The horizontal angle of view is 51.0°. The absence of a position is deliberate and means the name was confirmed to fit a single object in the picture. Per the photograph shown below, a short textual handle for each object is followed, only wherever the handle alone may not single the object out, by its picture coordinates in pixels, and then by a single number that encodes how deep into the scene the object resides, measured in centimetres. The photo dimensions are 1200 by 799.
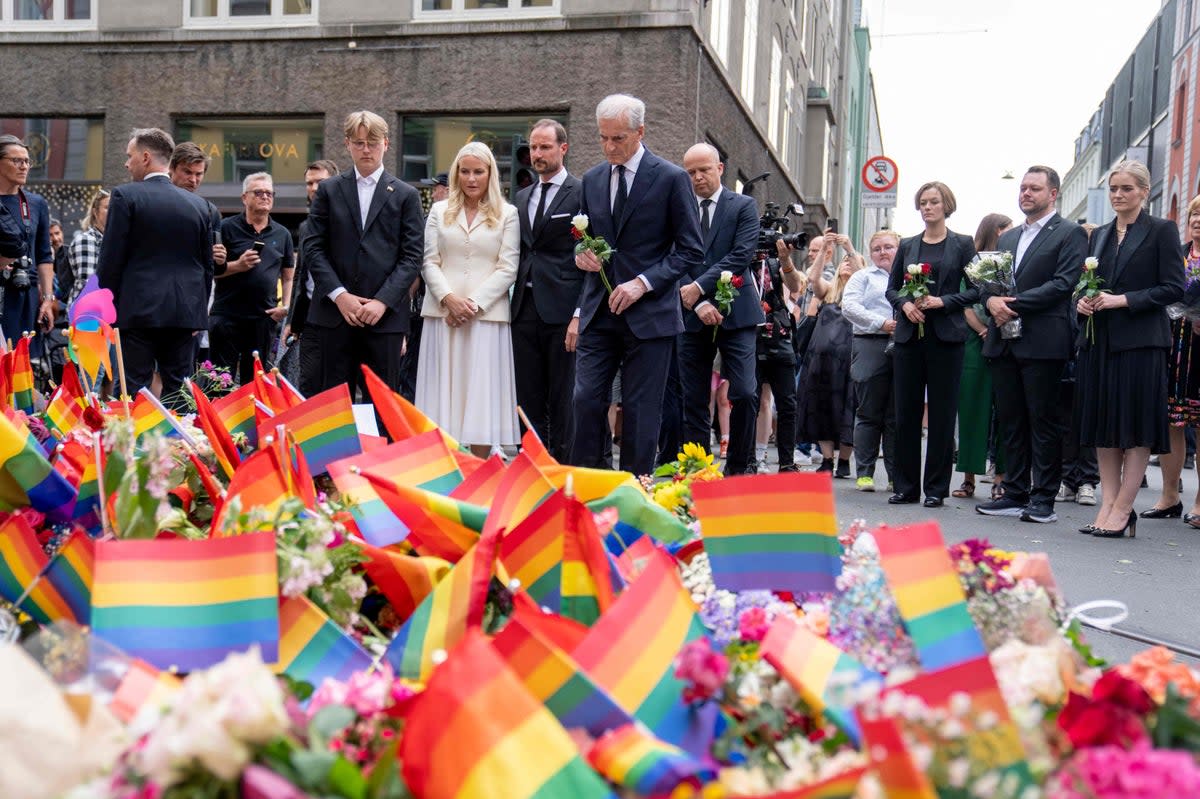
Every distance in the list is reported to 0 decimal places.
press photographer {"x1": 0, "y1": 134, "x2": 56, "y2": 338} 855
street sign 1592
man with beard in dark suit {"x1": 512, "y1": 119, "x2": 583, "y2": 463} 709
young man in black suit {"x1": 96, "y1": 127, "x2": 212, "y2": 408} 716
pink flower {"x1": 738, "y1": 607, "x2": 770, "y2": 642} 203
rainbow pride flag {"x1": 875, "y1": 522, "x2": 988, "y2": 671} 183
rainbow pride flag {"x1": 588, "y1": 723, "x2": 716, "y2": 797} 141
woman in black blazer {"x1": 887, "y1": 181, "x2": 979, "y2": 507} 796
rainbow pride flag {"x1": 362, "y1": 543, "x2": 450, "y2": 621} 215
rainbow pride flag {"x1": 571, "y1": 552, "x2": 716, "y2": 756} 163
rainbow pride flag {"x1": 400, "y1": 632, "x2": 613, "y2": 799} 136
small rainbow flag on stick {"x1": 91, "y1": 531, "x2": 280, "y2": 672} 185
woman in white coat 695
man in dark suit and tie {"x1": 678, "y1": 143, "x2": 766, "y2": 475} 786
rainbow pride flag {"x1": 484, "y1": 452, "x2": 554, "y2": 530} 229
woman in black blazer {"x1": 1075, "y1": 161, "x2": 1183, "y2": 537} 704
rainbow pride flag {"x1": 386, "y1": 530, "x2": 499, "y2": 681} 190
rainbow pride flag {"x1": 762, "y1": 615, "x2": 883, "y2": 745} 158
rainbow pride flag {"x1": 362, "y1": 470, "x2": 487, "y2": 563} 227
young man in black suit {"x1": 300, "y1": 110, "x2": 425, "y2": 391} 680
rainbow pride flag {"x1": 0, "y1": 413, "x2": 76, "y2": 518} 253
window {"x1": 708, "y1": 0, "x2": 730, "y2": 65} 1809
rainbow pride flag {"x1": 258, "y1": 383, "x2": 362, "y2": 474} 307
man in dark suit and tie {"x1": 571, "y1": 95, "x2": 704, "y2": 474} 601
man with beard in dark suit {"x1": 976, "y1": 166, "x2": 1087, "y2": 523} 752
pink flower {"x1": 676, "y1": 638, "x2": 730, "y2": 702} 160
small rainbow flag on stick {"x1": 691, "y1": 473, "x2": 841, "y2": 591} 226
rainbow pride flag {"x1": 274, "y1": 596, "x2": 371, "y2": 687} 189
